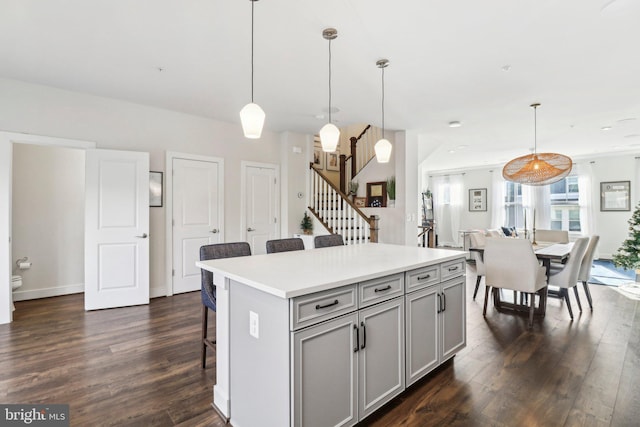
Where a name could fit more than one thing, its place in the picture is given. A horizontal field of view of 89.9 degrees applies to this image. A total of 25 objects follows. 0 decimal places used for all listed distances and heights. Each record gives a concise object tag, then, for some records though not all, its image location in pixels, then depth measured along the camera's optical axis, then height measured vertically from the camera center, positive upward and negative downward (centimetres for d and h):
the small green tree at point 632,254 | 529 -65
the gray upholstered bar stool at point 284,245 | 288 -28
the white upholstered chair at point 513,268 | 342 -59
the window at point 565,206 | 818 +23
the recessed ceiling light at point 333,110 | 454 +151
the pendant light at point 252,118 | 218 +66
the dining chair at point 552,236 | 530 -36
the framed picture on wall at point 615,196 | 744 +44
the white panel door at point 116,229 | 400 -18
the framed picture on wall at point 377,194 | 694 +45
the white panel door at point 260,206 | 554 +16
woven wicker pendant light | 398 +59
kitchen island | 150 -66
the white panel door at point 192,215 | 478 +0
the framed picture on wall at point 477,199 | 967 +46
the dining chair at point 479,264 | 428 -66
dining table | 364 -86
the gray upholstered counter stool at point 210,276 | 235 -45
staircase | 749 +145
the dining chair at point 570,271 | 366 -68
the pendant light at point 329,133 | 262 +69
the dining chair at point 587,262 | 406 -61
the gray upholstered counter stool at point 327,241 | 322 -27
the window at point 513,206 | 901 +24
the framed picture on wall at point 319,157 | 762 +138
